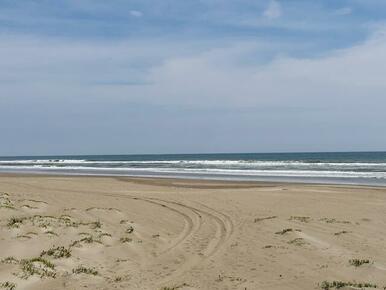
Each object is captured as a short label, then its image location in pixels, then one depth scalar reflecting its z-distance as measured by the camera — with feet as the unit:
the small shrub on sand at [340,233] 33.88
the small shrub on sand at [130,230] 34.58
